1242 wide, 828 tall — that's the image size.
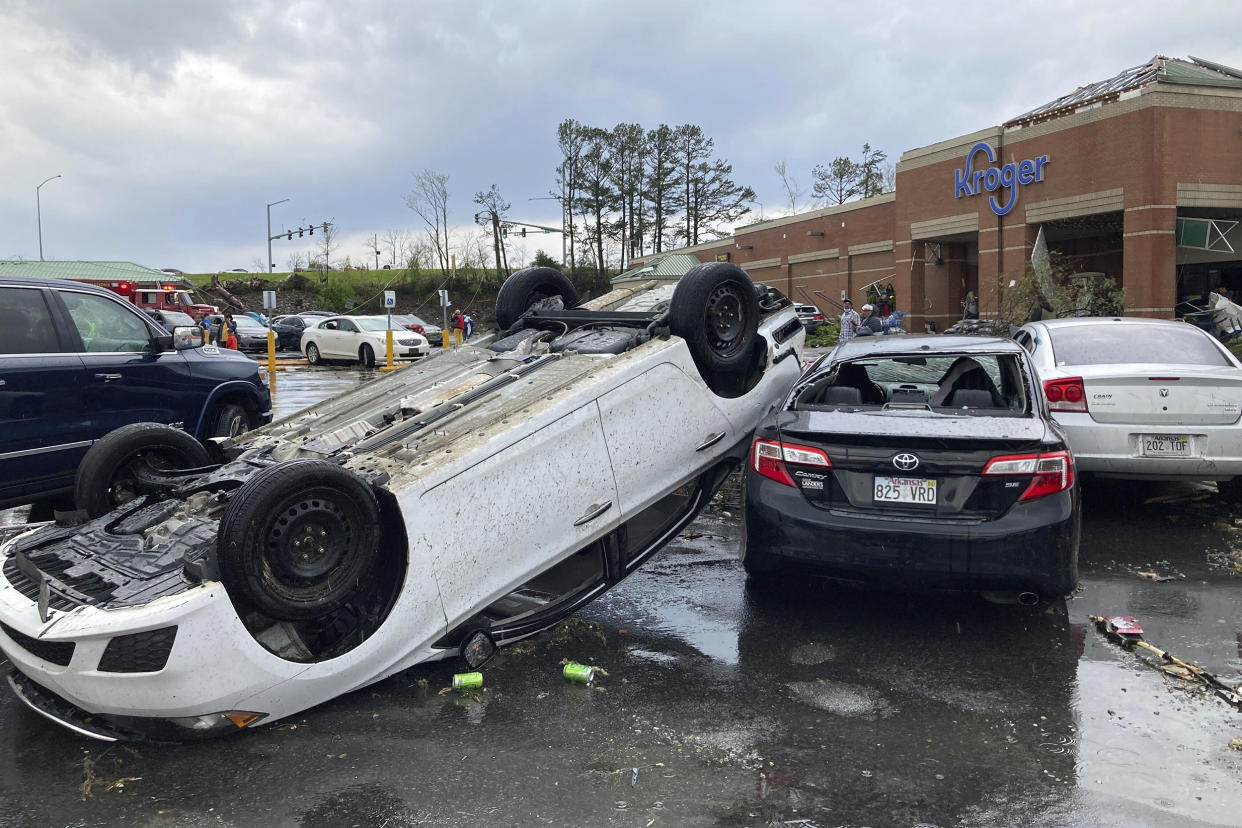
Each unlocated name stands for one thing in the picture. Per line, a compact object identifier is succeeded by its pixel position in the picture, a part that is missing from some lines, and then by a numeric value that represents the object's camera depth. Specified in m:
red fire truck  36.50
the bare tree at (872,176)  58.66
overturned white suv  3.32
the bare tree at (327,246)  72.14
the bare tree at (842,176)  59.34
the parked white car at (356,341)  26.67
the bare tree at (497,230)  61.00
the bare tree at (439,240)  67.25
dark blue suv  6.16
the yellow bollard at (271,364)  19.23
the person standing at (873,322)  17.86
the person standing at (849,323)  20.96
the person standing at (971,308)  26.59
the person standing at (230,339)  24.98
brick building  20.38
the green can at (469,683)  3.95
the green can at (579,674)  4.05
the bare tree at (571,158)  59.56
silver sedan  6.12
